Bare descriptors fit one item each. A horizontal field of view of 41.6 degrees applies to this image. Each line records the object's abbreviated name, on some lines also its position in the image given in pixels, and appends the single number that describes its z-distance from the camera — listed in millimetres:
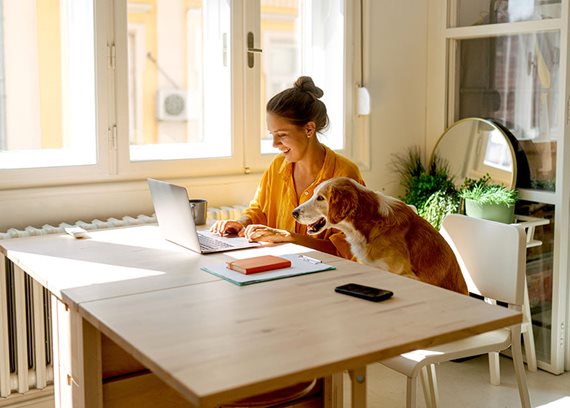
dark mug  2758
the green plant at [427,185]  3402
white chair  2217
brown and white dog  2347
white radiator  2686
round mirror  3373
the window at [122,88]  2922
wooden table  1338
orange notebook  1987
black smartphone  1734
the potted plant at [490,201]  3238
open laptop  2240
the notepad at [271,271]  1918
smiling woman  2631
